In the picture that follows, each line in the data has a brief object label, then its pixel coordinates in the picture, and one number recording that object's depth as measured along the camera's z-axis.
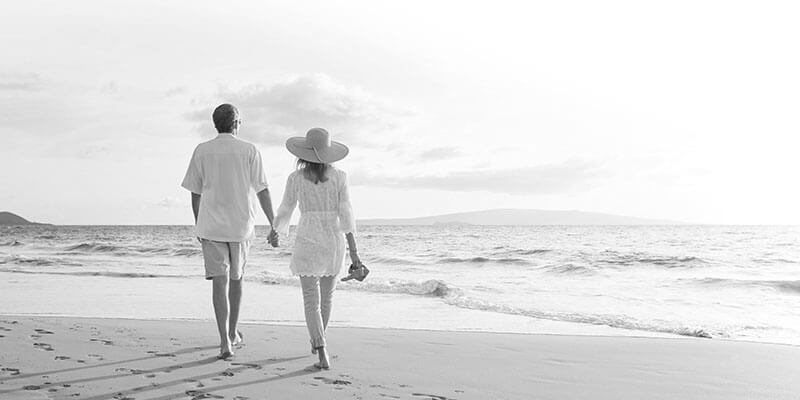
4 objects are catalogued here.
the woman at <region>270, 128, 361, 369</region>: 4.39
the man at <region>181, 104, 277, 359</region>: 4.50
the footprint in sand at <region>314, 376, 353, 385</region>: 4.09
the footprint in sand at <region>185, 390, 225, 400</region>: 3.53
